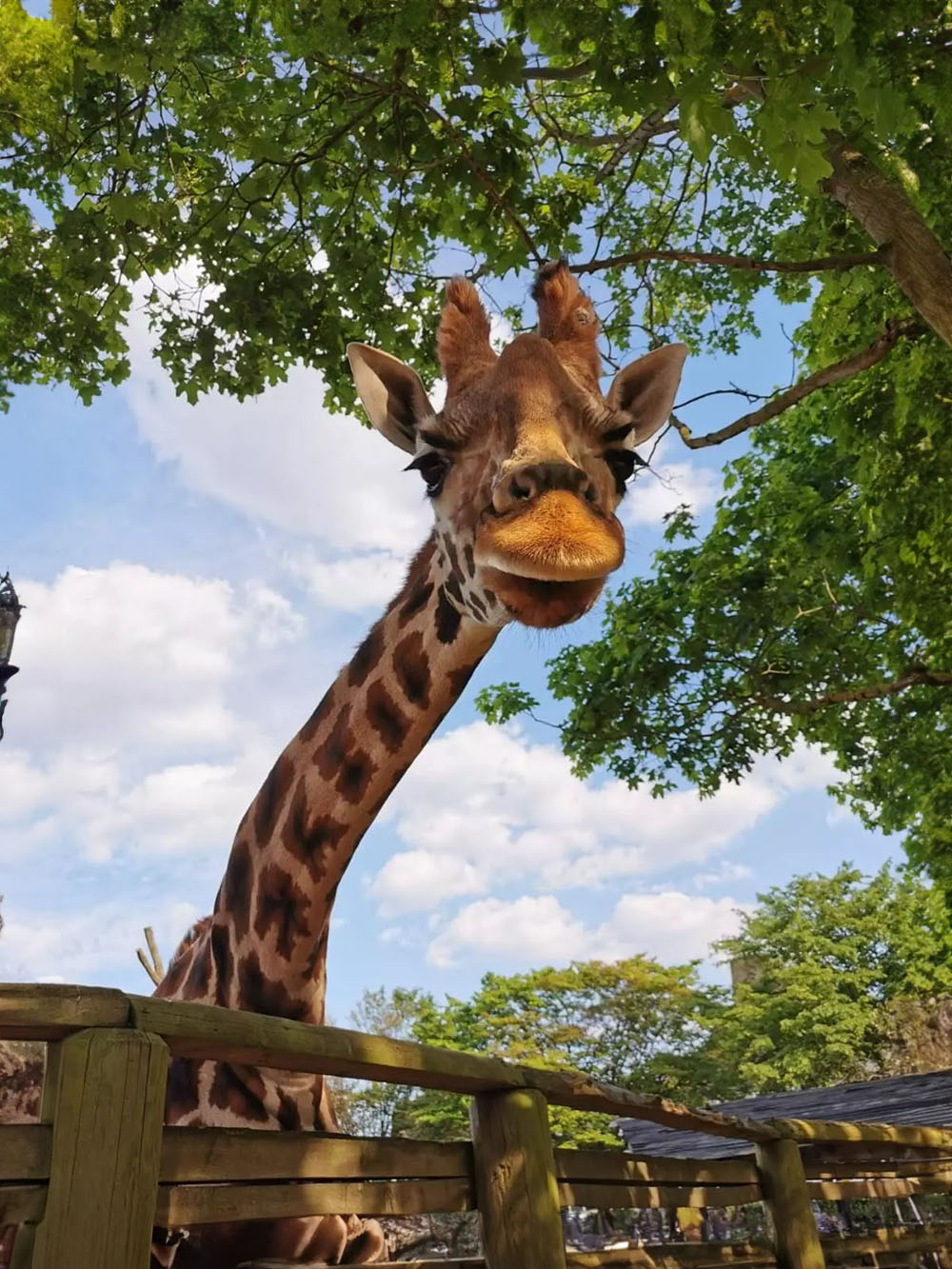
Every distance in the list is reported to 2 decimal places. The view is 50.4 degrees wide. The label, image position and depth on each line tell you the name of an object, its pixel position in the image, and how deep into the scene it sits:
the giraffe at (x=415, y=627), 3.12
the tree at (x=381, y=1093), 28.84
